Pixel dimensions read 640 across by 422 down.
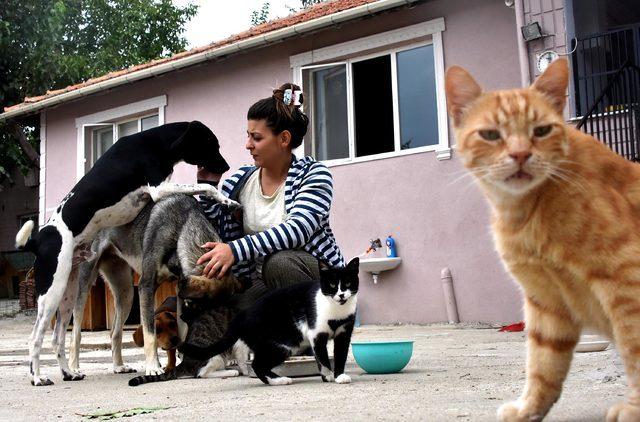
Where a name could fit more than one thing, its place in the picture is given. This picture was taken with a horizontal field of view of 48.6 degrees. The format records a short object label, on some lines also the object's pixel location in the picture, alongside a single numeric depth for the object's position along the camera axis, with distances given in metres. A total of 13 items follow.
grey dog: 3.97
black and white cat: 3.42
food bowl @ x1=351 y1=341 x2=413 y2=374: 3.64
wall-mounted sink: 8.53
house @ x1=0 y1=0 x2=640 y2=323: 7.97
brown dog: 4.20
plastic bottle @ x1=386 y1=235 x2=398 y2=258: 8.64
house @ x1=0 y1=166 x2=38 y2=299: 19.34
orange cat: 1.79
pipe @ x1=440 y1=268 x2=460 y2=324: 8.16
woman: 3.88
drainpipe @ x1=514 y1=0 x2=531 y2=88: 7.41
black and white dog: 4.13
